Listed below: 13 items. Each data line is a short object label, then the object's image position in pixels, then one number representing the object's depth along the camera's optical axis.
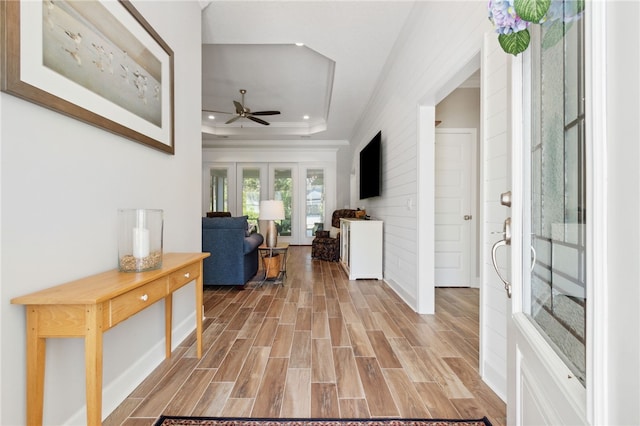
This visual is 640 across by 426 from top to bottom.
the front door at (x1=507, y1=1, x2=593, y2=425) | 0.61
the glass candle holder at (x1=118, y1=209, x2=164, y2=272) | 1.44
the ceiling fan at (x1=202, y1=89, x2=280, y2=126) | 4.92
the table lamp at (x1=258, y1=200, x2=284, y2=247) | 3.73
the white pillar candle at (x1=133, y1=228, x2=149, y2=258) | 1.45
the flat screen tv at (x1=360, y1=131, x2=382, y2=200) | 4.30
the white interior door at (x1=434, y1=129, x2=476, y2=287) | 3.76
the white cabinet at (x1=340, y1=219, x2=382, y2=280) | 4.19
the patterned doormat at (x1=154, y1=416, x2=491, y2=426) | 1.36
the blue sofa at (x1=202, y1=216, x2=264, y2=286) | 3.63
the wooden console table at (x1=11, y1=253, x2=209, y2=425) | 1.03
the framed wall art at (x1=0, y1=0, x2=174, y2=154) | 1.05
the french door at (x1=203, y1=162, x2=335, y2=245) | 8.41
